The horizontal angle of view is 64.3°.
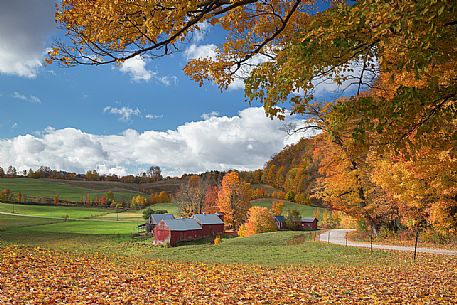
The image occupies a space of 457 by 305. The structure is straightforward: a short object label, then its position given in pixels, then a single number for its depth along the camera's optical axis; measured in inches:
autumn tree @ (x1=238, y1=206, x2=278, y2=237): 1825.8
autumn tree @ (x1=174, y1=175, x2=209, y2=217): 2615.7
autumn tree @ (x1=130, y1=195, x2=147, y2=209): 4269.2
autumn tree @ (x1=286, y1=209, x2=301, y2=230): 2361.0
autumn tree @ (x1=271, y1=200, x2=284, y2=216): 2843.5
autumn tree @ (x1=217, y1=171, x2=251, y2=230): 2255.2
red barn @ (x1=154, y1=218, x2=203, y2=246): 1739.7
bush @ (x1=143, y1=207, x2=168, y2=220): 2381.9
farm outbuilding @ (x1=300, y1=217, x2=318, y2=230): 2501.2
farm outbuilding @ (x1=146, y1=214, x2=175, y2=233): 2110.5
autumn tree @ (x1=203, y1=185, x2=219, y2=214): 2679.6
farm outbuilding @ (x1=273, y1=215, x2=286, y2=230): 2329.2
